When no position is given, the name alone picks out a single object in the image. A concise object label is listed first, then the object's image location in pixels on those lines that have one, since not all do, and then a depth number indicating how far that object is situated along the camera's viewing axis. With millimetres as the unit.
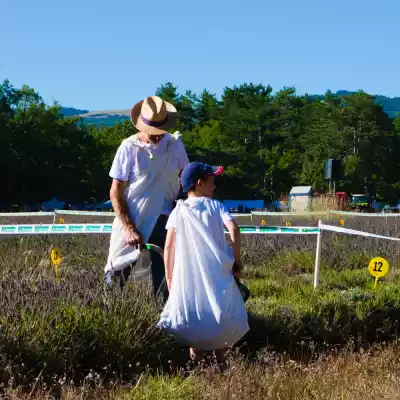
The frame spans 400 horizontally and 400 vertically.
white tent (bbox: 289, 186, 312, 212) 67718
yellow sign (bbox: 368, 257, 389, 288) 12851
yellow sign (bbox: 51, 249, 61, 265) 11478
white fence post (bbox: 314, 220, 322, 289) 13630
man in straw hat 8946
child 8086
